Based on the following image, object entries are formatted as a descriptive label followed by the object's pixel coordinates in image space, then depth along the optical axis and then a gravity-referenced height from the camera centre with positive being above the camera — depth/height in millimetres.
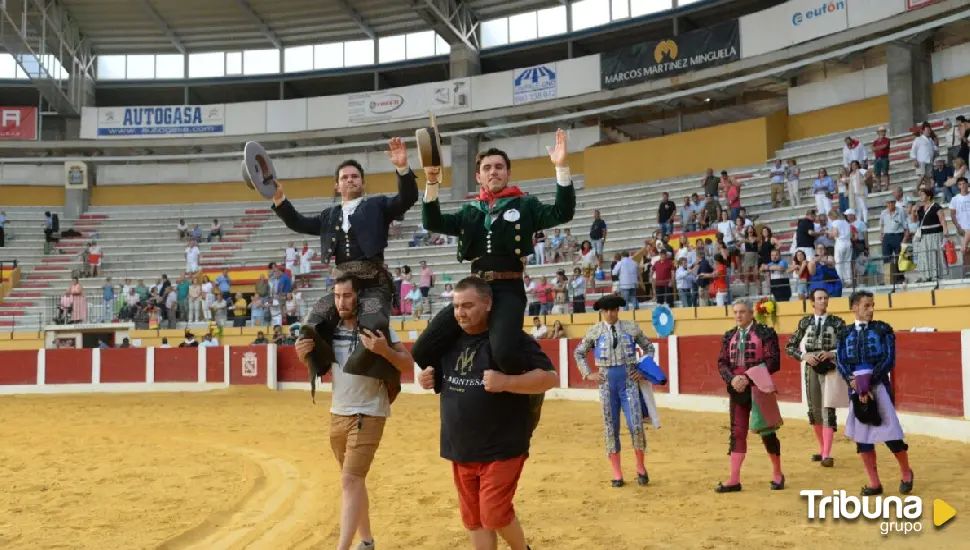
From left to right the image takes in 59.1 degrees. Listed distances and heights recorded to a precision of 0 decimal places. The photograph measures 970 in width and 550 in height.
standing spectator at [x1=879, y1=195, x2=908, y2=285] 13367 +1146
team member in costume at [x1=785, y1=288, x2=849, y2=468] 7621 -527
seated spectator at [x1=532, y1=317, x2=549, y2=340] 17812 -402
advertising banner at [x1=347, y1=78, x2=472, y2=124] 29391 +7441
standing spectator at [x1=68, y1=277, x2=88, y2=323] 24031 +375
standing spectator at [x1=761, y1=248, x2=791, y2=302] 14438 +470
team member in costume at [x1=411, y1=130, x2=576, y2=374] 4473 +496
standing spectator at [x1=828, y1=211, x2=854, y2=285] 14031 +1023
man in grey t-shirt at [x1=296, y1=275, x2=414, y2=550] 4367 -523
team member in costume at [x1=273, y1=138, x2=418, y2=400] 4477 +365
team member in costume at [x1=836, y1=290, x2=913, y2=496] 6047 -598
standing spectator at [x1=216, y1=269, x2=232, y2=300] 24673 +928
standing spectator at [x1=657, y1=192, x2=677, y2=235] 19844 +2203
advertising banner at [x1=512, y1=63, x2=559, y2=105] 27828 +7457
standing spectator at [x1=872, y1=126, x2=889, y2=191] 17188 +2940
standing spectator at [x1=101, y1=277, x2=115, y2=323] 24238 +422
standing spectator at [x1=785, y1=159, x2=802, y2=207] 19141 +2740
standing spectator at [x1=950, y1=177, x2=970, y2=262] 12287 +1303
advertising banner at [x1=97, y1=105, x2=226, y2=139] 32156 +7387
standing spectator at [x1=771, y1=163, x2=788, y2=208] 19797 +2721
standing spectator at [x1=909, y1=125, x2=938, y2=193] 16164 +2896
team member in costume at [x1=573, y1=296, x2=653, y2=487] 6922 -551
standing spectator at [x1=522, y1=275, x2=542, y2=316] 18406 +322
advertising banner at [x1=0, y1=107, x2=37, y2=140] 31719 +7295
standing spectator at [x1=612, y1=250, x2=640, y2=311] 17156 +589
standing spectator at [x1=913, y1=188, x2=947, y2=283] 12555 +894
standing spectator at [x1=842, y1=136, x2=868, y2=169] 18031 +3251
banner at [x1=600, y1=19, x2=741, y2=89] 24172 +7434
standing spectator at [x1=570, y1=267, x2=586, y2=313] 17984 +424
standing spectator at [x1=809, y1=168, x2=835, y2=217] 16703 +2315
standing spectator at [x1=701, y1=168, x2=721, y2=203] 20234 +2932
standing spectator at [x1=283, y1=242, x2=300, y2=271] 25438 +1728
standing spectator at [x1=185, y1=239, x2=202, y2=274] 26453 +1791
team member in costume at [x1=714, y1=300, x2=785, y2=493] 6535 -526
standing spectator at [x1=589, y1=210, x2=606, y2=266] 20219 +1795
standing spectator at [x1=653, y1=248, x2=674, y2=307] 16750 +622
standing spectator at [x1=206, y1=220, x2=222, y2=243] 30152 +2987
